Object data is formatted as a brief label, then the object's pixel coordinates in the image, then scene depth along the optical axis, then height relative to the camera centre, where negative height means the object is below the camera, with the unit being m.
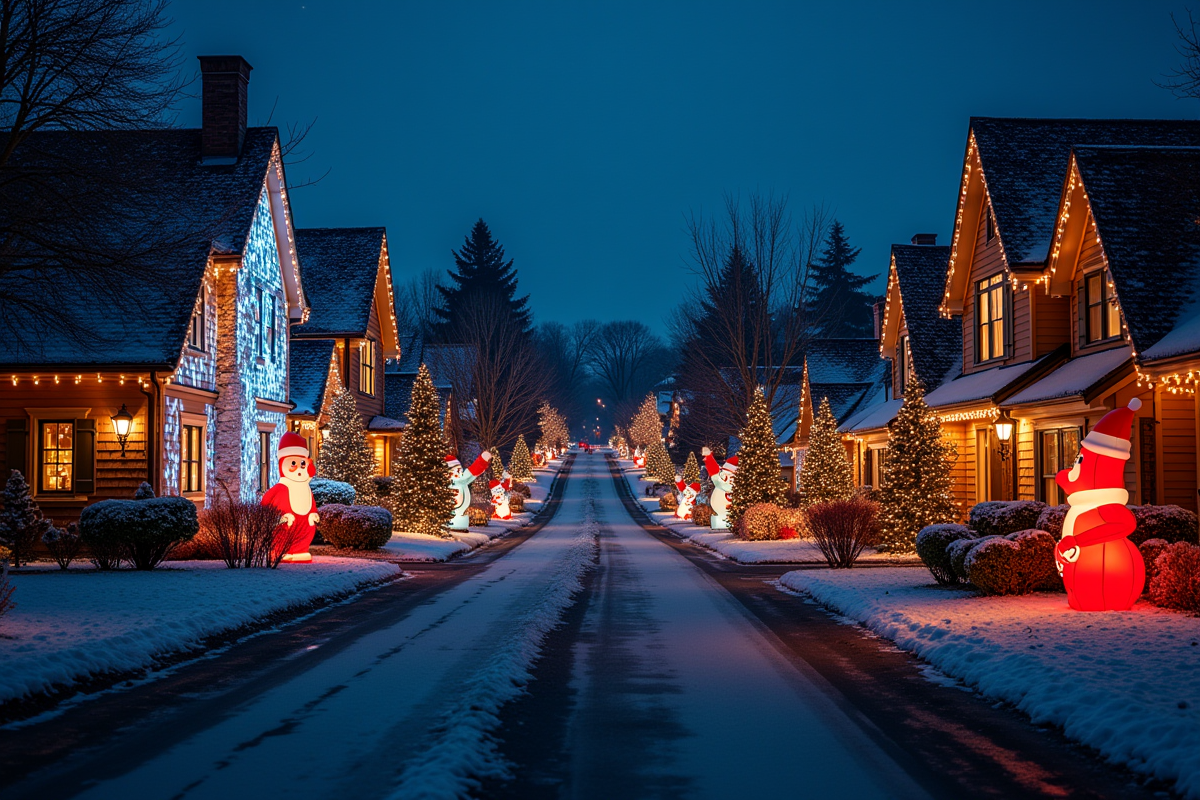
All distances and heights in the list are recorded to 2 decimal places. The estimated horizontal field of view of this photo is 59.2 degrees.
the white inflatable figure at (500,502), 44.50 -1.72
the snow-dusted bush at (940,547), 15.98 -1.30
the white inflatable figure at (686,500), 45.09 -1.63
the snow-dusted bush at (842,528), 20.81 -1.30
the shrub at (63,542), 18.09 -1.42
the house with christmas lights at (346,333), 35.06 +4.69
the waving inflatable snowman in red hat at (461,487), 33.28 -0.83
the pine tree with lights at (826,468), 31.05 -0.17
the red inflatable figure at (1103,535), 12.22 -0.83
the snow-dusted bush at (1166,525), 14.41 -0.85
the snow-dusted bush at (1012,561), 14.09 -1.32
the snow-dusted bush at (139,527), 17.73 -1.12
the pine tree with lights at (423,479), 31.42 -0.53
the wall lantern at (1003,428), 22.00 +0.73
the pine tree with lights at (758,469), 32.31 -0.21
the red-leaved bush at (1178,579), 12.09 -1.35
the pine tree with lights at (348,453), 31.47 +0.24
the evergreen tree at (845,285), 91.12 +15.36
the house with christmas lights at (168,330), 15.13 +2.68
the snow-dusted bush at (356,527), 23.69 -1.48
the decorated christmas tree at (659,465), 66.94 -0.21
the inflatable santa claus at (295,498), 20.25 -0.71
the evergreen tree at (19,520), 18.47 -1.05
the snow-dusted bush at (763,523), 29.38 -1.71
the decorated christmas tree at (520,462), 71.69 -0.04
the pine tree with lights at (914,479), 23.56 -0.37
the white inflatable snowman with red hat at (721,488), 34.47 -0.87
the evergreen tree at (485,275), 84.56 +15.28
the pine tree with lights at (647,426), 96.34 +3.49
